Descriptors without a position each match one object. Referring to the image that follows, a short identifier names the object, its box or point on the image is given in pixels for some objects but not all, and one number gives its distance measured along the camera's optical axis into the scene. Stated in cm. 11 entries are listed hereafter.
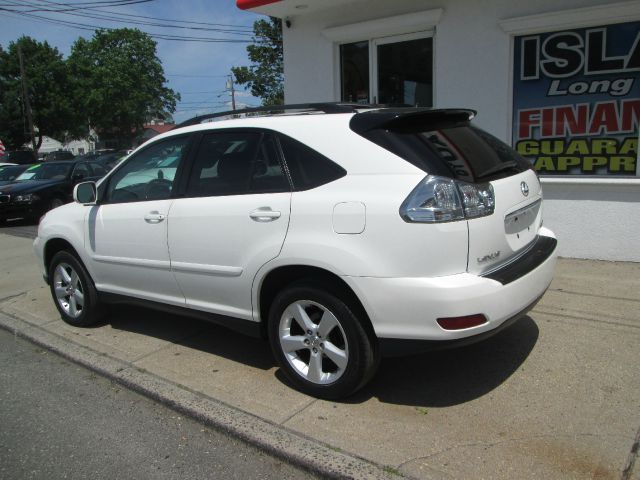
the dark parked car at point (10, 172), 1621
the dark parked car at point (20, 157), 3581
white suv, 292
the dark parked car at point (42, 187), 1305
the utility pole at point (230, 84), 3678
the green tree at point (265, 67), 2575
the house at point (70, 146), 9692
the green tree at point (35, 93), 5247
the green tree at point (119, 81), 5875
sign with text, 607
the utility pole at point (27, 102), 4456
